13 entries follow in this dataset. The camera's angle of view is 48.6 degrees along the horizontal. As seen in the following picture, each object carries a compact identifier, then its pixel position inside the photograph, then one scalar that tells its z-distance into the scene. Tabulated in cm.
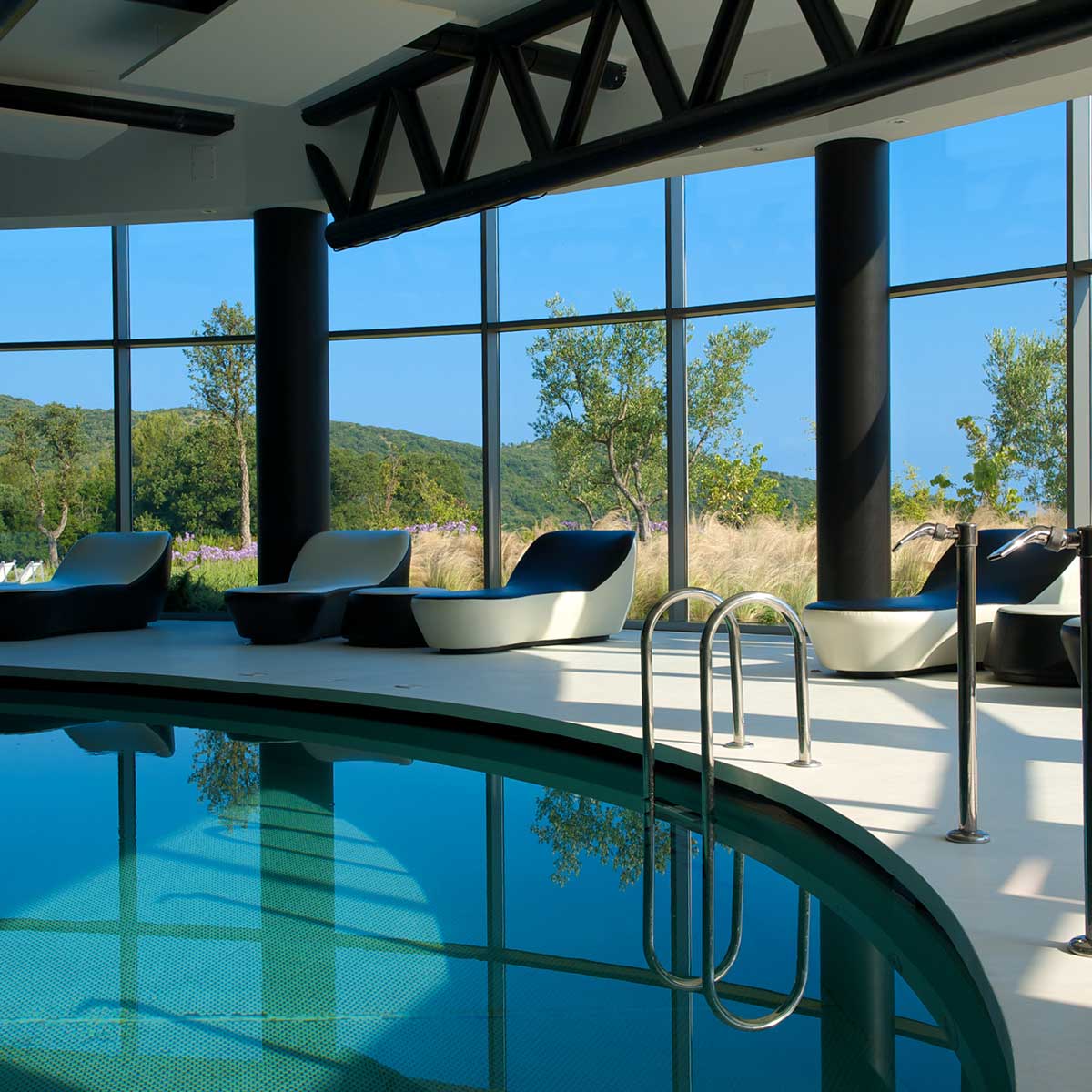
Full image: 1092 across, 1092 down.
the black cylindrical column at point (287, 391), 1053
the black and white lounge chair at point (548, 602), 812
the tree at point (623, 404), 1025
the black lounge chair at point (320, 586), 908
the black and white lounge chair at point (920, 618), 660
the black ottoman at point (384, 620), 870
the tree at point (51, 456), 1180
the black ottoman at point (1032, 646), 615
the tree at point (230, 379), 1158
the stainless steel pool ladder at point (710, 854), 284
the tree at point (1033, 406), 883
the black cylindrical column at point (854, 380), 860
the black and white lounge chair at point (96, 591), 939
